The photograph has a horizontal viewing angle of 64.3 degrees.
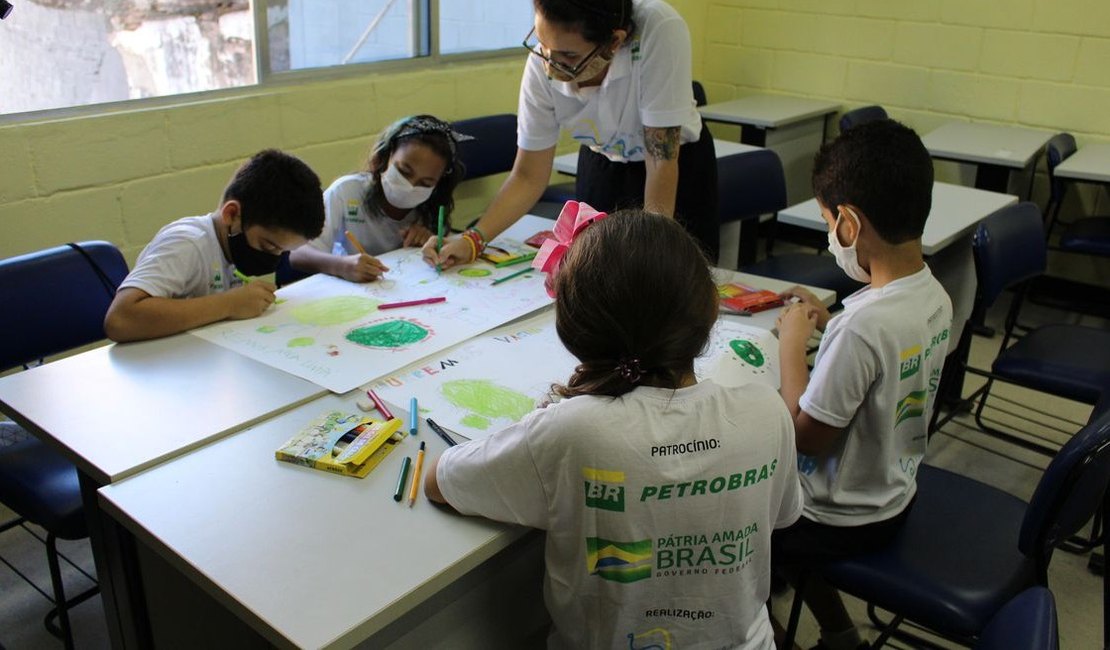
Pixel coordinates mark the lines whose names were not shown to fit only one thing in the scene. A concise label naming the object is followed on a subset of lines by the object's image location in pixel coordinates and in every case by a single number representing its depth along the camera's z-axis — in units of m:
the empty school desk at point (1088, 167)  3.43
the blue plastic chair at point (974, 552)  1.40
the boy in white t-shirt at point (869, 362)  1.42
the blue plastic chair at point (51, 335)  1.67
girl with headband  2.31
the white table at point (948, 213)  2.60
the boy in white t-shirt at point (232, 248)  1.69
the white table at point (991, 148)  3.64
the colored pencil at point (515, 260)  2.09
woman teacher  1.89
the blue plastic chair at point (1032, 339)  2.40
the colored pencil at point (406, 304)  1.82
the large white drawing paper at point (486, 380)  1.39
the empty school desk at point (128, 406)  1.29
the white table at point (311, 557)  1.00
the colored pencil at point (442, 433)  1.32
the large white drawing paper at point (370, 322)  1.57
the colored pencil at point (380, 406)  1.39
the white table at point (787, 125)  4.27
